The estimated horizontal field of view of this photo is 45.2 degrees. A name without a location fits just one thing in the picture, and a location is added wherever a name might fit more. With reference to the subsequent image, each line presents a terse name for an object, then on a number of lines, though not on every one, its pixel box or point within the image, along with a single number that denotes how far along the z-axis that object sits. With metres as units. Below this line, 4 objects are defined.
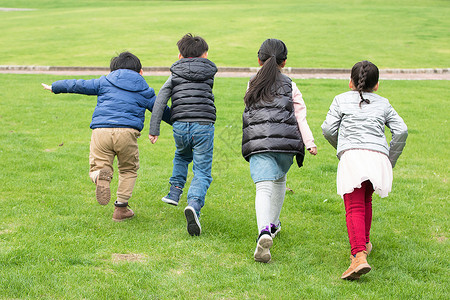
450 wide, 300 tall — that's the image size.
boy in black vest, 5.36
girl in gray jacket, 4.30
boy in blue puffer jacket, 5.39
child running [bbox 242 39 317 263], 4.64
